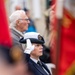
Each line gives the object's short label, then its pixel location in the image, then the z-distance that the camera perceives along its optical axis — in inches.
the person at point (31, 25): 637.8
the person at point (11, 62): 388.5
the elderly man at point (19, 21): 583.9
